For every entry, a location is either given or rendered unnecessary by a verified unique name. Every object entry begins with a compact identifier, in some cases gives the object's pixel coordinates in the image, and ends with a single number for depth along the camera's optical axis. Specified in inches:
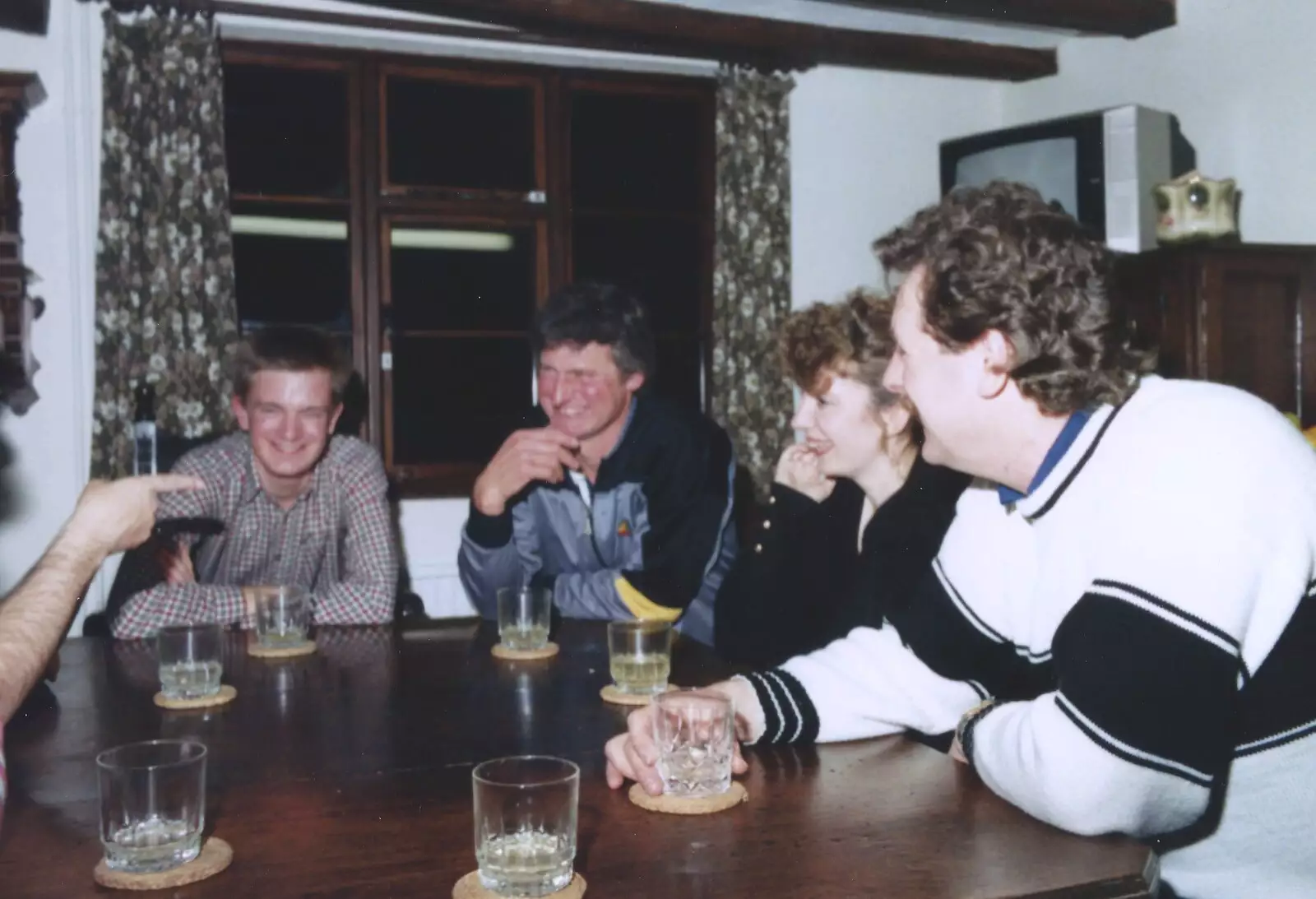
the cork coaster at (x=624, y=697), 62.9
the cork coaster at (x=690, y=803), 46.0
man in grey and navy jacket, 103.9
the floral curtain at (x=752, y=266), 181.0
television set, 159.6
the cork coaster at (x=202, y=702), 63.2
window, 167.5
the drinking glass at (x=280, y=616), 77.0
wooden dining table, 39.5
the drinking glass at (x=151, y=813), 40.3
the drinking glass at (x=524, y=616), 76.5
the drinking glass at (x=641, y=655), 64.4
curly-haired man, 43.0
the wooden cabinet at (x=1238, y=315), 142.3
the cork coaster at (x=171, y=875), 39.2
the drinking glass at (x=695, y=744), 47.9
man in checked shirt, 105.0
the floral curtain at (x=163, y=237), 149.6
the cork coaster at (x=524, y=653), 75.0
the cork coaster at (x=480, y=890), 38.0
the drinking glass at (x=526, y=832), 38.7
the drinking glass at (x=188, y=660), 64.2
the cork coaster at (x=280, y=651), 76.2
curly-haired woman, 81.7
